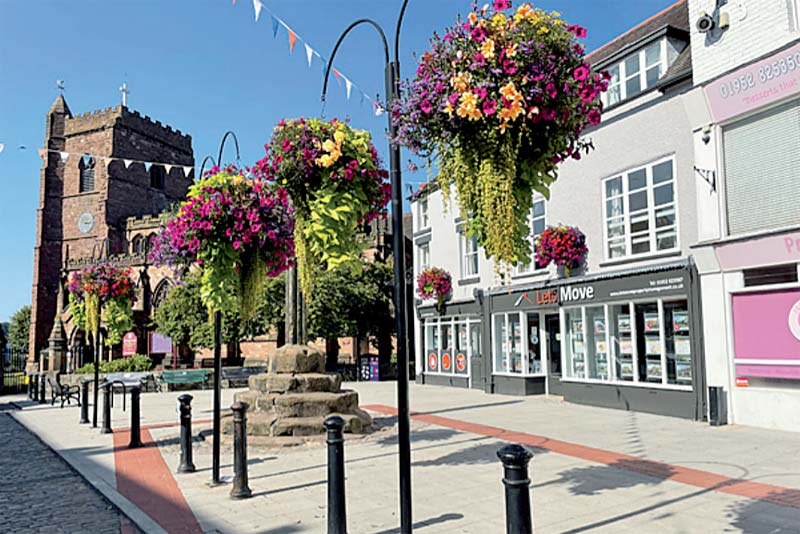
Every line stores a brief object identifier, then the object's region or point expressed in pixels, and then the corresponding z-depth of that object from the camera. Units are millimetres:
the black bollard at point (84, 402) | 14501
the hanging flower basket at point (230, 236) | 8602
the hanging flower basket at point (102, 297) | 15719
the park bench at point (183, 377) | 26406
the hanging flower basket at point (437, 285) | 23078
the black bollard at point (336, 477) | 5316
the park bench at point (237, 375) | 27950
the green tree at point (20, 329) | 69256
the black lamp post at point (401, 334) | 5133
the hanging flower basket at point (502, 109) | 4648
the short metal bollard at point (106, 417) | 13199
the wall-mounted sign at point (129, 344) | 41916
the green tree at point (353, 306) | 30047
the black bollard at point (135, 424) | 11133
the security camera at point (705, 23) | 12445
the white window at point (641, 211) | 13781
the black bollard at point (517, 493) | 3934
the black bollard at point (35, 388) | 24625
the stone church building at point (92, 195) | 55031
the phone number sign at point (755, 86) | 11008
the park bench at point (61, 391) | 21281
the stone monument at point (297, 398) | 10625
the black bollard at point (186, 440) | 8416
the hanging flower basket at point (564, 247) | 15977
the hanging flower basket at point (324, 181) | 8273
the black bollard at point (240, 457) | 7051
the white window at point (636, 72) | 14516
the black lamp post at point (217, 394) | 7707
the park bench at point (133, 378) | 25516
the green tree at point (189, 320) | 31688
